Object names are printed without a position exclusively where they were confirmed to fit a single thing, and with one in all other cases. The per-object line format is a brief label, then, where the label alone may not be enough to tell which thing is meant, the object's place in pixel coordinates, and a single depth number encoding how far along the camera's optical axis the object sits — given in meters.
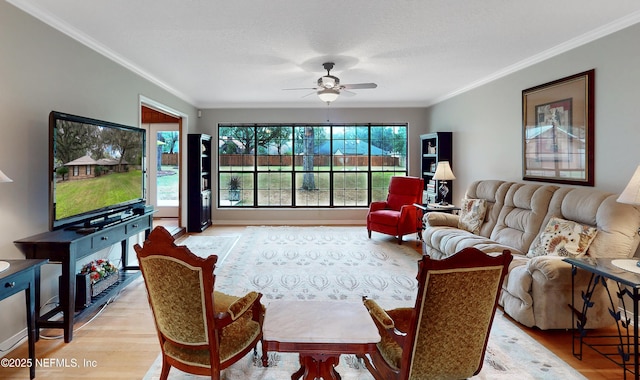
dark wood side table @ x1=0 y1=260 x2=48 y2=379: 1.90
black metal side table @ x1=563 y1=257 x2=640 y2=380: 1.95
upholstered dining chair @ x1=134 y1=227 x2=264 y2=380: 1.59
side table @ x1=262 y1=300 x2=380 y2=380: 1.49
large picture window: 7.18
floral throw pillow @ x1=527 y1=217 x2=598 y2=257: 2.70
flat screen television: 2.62
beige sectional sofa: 2.54
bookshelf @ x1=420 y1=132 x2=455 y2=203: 6.00
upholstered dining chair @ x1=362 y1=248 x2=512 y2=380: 1.36
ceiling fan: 4.08
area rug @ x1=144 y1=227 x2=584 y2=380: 2.14
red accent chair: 5.32
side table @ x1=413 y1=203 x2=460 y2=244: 4.84
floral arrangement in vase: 2.98
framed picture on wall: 3.26
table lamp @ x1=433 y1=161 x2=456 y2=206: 5.16
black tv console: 2.44
